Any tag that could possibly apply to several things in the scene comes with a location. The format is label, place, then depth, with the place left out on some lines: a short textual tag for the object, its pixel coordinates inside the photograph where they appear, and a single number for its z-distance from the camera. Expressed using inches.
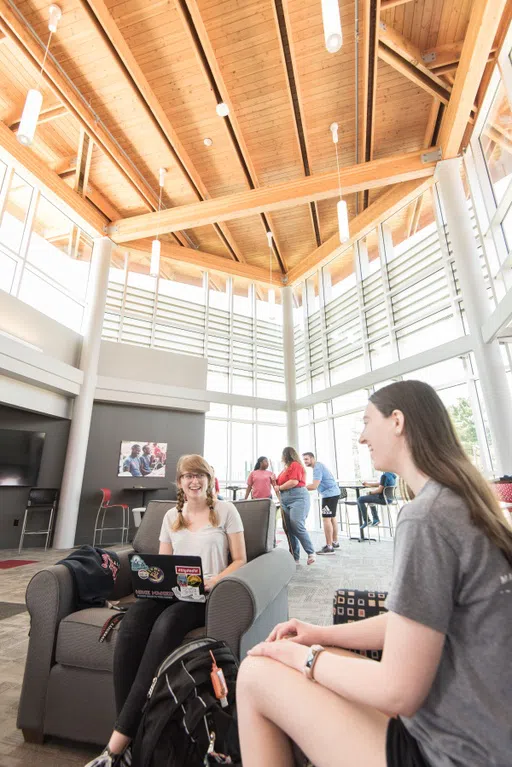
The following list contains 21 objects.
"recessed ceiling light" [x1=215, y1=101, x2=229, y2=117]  222.5
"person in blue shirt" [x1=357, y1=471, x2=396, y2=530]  232.0
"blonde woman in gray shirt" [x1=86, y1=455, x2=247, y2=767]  50.5
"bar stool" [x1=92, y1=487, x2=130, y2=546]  269.0
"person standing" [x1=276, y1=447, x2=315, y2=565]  184.2
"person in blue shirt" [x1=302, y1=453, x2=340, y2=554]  212.7
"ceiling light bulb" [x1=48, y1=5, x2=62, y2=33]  180.7
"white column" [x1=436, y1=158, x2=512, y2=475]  200.5
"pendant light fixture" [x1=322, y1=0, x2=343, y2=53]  98.4
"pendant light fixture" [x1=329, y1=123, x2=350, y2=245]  200.4
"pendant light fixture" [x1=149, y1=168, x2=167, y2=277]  233.5
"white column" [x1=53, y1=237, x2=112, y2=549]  254.7
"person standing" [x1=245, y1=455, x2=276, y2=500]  205.8
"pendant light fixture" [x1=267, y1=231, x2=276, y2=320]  409.1
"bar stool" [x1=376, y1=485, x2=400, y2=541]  230.5
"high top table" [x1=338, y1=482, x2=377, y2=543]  257.0
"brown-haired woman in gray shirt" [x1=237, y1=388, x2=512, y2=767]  23.2
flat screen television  243.1
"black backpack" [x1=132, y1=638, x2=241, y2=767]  40.6
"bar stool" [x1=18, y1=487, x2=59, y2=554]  239.3
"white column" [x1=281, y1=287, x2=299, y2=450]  387.9
